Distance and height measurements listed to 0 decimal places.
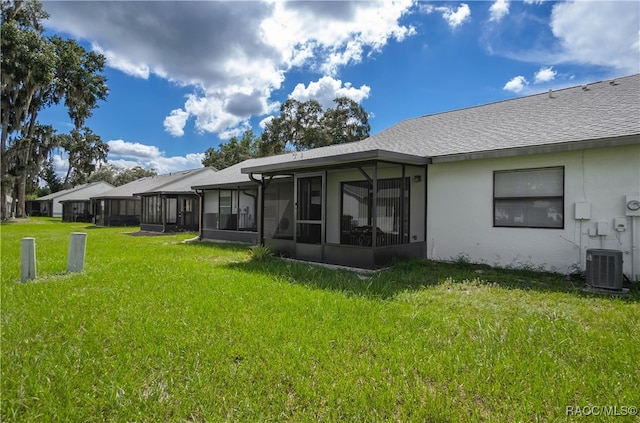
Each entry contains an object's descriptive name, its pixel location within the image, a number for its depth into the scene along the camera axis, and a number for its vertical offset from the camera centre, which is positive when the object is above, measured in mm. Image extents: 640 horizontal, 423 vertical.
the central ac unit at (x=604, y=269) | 5395 -865
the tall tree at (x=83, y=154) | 50638 +8617
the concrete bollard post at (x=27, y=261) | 6398 -967
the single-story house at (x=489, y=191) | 6375 +540
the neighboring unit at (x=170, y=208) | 20125 +200
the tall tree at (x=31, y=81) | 23125 +9922
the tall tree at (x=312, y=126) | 32406 +8462
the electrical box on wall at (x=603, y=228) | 6299 -234
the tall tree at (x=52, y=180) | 55531 +4943
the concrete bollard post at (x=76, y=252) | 7203 -889
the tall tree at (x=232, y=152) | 42344 +7787
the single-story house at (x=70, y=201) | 36594 +1101
